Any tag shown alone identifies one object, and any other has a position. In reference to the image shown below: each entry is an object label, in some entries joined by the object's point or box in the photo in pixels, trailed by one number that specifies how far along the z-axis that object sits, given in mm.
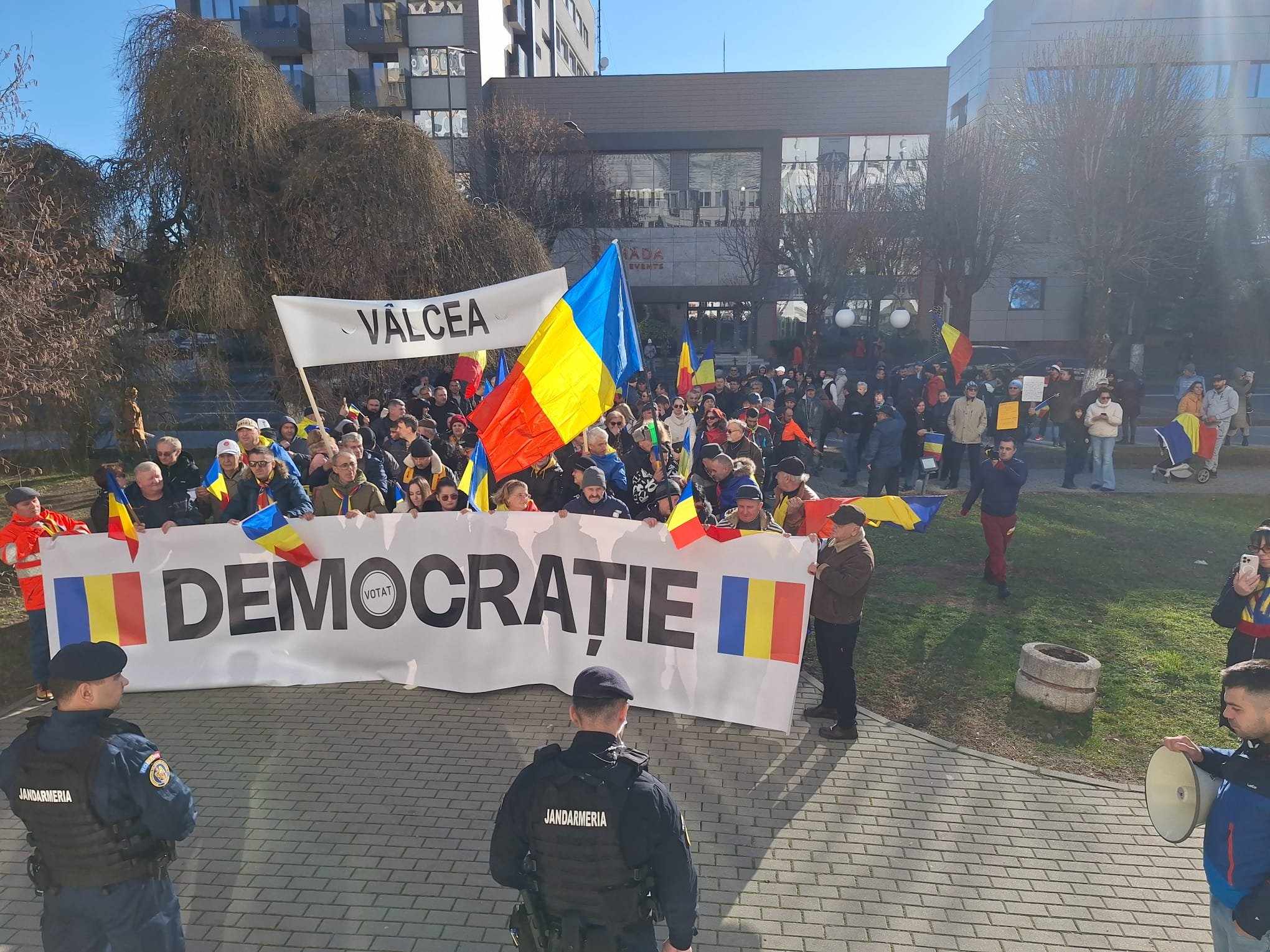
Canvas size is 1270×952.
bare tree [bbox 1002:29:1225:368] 24172
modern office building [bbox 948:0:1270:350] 39062
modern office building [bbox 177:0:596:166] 37094
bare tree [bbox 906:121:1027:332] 29656
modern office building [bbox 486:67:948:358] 37844
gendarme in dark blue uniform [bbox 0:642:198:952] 2986
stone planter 6398
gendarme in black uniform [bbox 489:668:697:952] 2758
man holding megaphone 2891
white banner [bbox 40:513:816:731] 6281
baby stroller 15039
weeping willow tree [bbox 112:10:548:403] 14172
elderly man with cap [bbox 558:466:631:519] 6750
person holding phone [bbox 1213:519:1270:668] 5277
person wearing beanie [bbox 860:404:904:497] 12594
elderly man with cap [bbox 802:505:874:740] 5805
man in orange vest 6410
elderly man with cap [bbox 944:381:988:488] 13859
